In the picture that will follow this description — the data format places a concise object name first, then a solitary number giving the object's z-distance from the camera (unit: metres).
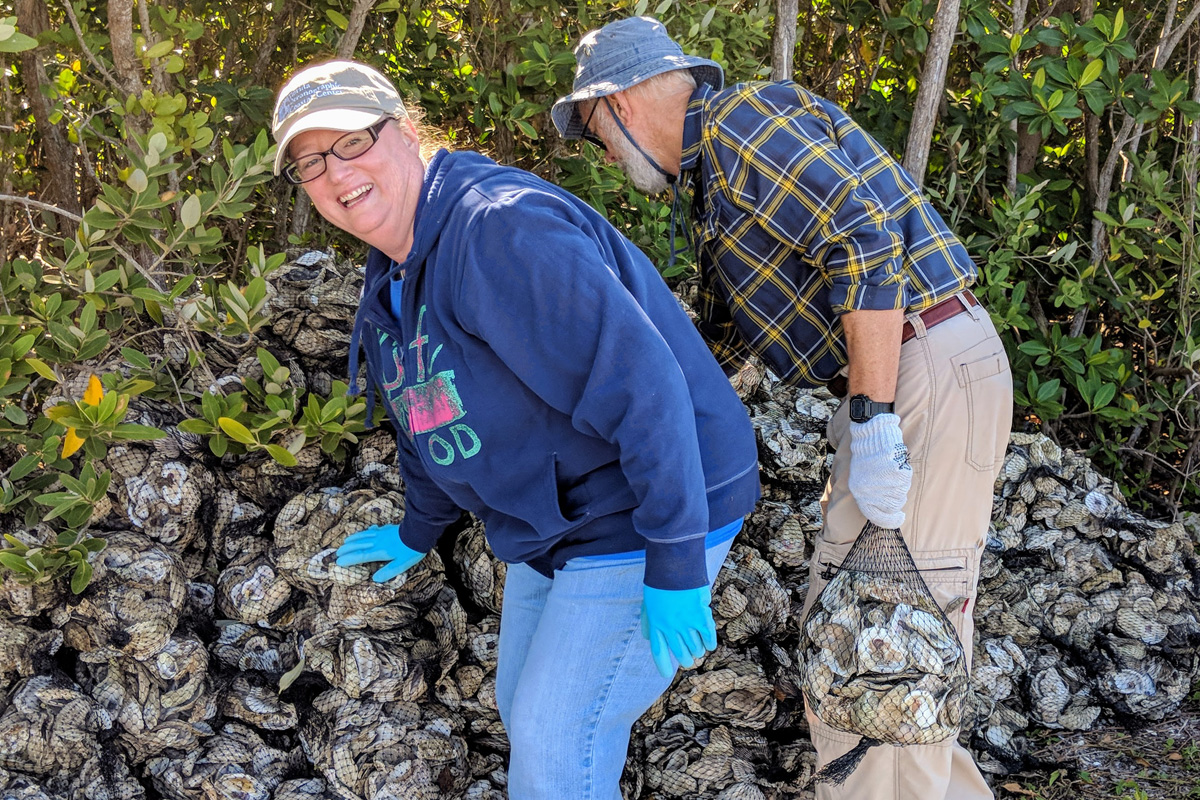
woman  1.74
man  2.15
